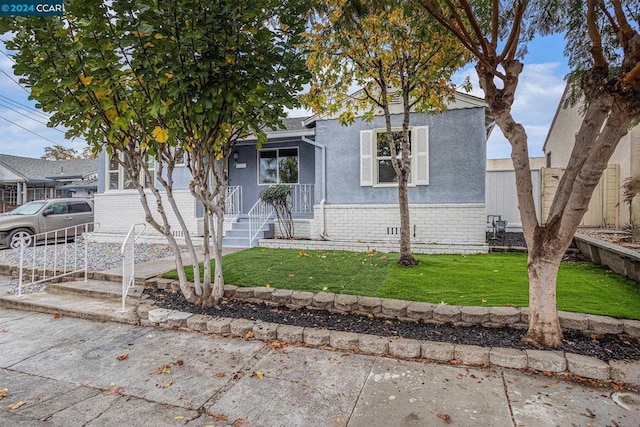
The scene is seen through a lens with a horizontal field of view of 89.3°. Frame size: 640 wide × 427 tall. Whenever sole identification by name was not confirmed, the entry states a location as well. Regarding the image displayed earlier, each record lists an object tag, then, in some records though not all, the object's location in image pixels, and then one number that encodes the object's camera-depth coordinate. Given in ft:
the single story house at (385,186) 27.12
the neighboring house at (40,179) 67.36
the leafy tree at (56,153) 118.32
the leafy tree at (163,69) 10.84
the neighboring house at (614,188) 29.81
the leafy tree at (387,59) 17.17
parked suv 34.94
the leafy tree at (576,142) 8.77
